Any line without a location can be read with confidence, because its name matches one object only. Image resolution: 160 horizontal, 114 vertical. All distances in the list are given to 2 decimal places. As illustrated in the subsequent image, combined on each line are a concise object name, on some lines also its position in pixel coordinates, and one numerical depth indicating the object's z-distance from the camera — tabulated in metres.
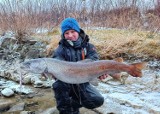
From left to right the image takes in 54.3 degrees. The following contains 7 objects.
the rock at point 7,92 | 2.69
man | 1.77
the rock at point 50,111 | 2.19
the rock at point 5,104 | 2.36
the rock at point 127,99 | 2.28
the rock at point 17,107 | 2.34
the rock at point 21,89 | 2.77
